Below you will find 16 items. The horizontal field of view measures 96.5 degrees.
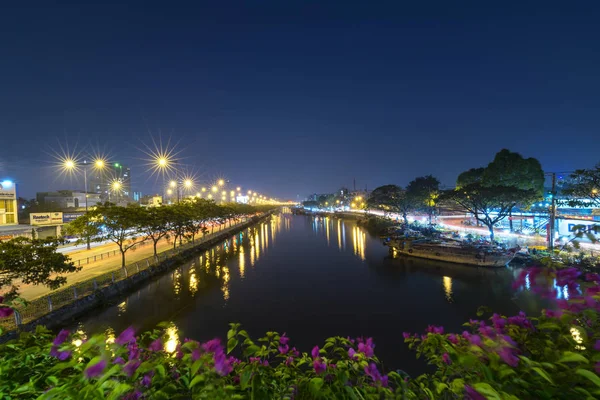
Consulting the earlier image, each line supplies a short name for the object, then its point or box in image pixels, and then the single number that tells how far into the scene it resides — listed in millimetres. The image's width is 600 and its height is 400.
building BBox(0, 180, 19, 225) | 34875
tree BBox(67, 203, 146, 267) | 20469
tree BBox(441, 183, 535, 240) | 30859
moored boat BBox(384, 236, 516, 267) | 27203
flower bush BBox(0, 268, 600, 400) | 1812
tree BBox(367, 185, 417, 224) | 64688
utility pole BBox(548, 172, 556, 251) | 26062
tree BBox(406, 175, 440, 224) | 60188
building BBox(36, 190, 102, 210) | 61281
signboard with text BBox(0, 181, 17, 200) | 35031
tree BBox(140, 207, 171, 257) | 24969
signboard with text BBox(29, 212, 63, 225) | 31758
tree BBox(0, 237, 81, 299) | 12258
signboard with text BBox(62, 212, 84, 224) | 35391
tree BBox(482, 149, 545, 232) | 35188
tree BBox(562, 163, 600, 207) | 22719
